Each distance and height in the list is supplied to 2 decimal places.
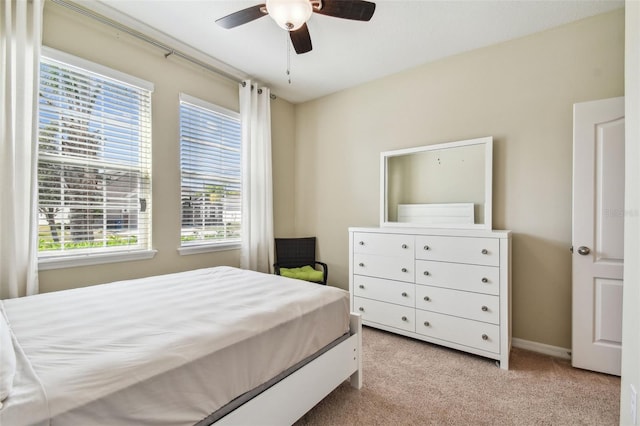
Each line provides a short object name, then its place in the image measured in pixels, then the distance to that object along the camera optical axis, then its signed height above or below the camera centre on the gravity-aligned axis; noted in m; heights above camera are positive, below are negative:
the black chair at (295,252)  3.72 -0.52
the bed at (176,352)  0.88 -0.52
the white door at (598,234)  2.13 -0.16
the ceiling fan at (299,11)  1.69 +1.21
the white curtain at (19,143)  1.86 +0.44
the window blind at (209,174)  3.01 +0.41
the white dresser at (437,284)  2.31 -0.64
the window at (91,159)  2.16 +0.41
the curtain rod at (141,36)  2.20 +1.51
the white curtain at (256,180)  3.38 +0.37
